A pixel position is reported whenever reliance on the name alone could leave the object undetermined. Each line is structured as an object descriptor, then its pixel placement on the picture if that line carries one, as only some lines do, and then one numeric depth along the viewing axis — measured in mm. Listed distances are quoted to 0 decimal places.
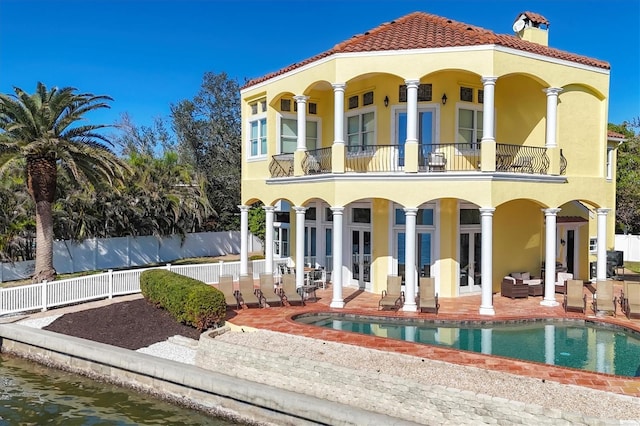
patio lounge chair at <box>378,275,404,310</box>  16031
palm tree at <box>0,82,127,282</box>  19359
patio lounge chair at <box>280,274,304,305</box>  16781
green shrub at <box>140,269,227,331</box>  14086
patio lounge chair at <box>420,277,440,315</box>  15672
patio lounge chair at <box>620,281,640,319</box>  14914
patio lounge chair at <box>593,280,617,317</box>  15242
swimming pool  11595
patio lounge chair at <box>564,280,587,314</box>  15742
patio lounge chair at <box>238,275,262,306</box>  16375
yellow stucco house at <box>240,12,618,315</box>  16016
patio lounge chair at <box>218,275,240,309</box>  16266
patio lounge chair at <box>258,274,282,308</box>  16594
